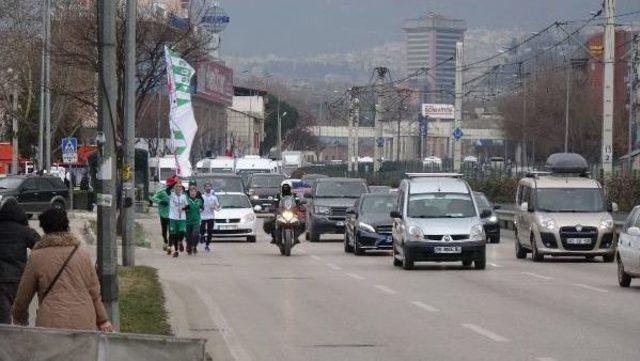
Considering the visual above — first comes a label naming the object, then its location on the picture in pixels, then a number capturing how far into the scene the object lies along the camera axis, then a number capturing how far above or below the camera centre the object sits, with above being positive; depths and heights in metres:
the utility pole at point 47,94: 58.30 +2.04
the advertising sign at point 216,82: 164.07 +6.87
